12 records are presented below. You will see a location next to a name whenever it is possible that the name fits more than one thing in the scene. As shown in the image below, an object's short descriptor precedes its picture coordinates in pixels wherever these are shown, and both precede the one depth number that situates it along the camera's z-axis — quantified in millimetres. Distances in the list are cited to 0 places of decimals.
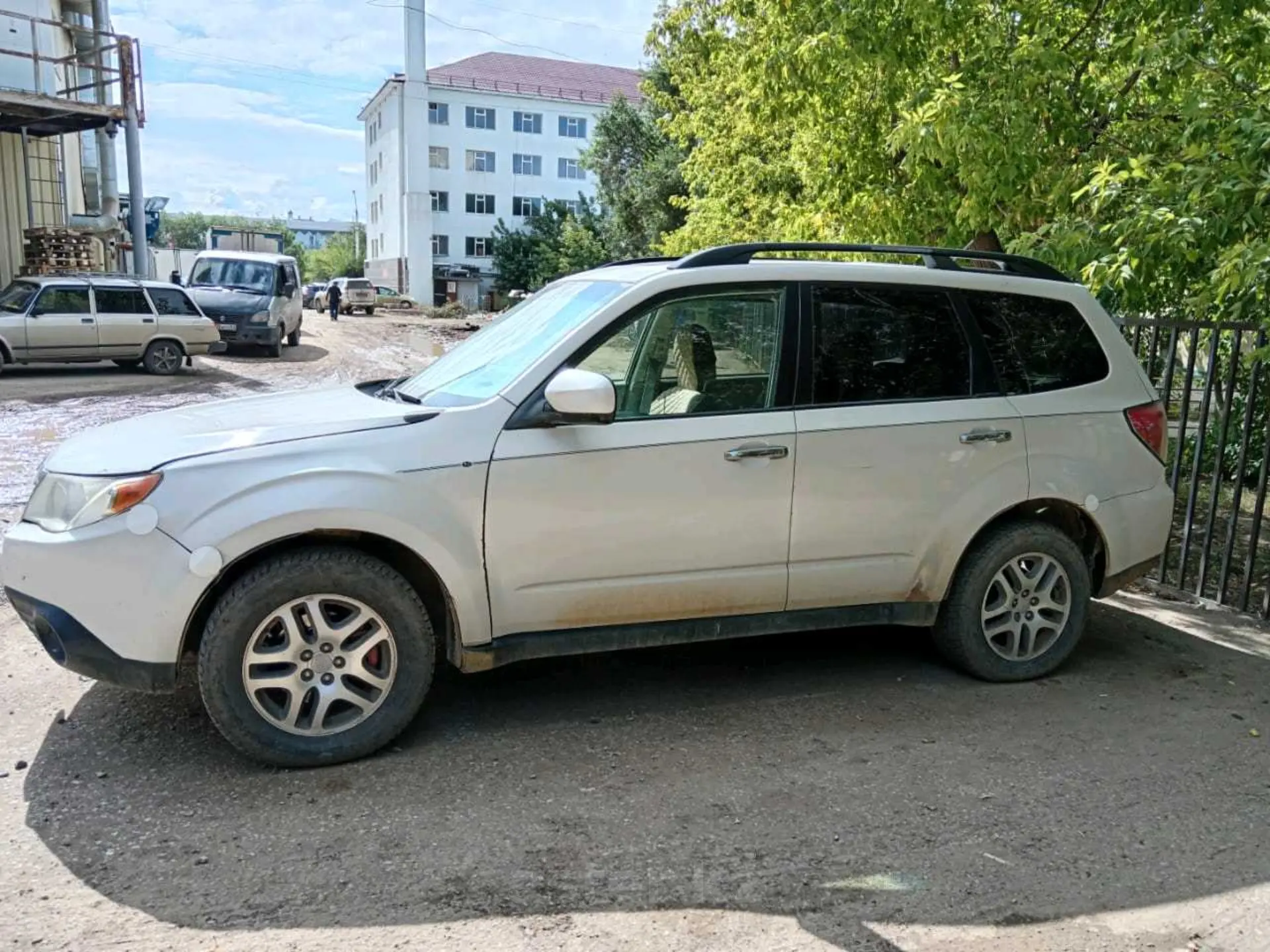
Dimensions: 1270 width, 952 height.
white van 21047
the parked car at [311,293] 52969
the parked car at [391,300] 54406
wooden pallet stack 19766
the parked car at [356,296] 45219
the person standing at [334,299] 40469
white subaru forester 3588
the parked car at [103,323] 16266
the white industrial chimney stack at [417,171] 60000
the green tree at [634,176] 30047
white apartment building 64375
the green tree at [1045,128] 5742
